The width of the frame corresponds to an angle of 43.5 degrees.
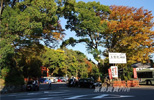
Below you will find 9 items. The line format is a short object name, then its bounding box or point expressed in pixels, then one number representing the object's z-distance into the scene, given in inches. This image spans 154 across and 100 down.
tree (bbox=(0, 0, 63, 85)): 837.8
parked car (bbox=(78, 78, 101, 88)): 1146.7
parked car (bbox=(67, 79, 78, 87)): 1380.3
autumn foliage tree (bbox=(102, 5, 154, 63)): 1168.8
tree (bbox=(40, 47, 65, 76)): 2598.4
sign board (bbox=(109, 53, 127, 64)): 1186.7
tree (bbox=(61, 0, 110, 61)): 1189.7
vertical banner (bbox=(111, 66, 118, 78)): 1106.7
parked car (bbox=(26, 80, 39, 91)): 1061.8
